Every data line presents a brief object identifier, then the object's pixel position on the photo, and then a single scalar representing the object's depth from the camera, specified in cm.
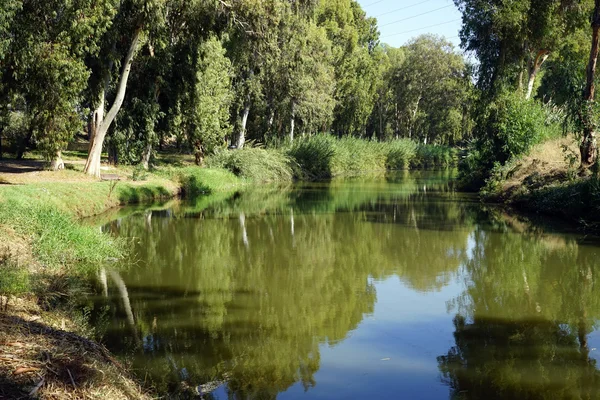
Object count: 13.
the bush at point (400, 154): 6256
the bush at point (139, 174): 2777
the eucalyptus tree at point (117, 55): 2217
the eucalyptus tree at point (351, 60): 5412
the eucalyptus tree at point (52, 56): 1970
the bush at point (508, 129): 2803
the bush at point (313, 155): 4500
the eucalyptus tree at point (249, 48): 2539
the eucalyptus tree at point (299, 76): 3953
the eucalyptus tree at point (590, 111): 2019
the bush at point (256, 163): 3709
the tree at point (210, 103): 3169
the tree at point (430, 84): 7019
